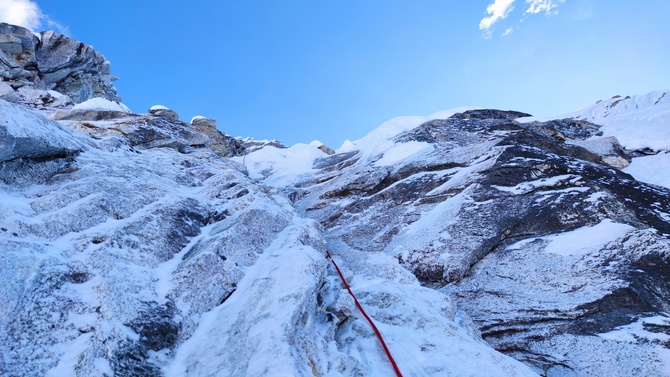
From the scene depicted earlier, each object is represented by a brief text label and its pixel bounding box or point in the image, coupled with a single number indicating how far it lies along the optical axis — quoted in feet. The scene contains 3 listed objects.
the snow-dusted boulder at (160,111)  120.38
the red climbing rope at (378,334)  21.63
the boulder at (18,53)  129.90
